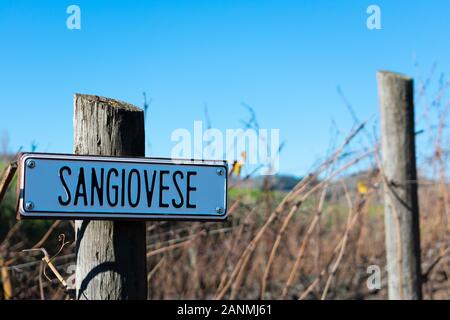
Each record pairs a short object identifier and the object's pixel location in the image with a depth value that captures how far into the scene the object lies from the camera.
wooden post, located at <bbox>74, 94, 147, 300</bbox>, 2.47
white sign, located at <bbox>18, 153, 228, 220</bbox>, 2.39
